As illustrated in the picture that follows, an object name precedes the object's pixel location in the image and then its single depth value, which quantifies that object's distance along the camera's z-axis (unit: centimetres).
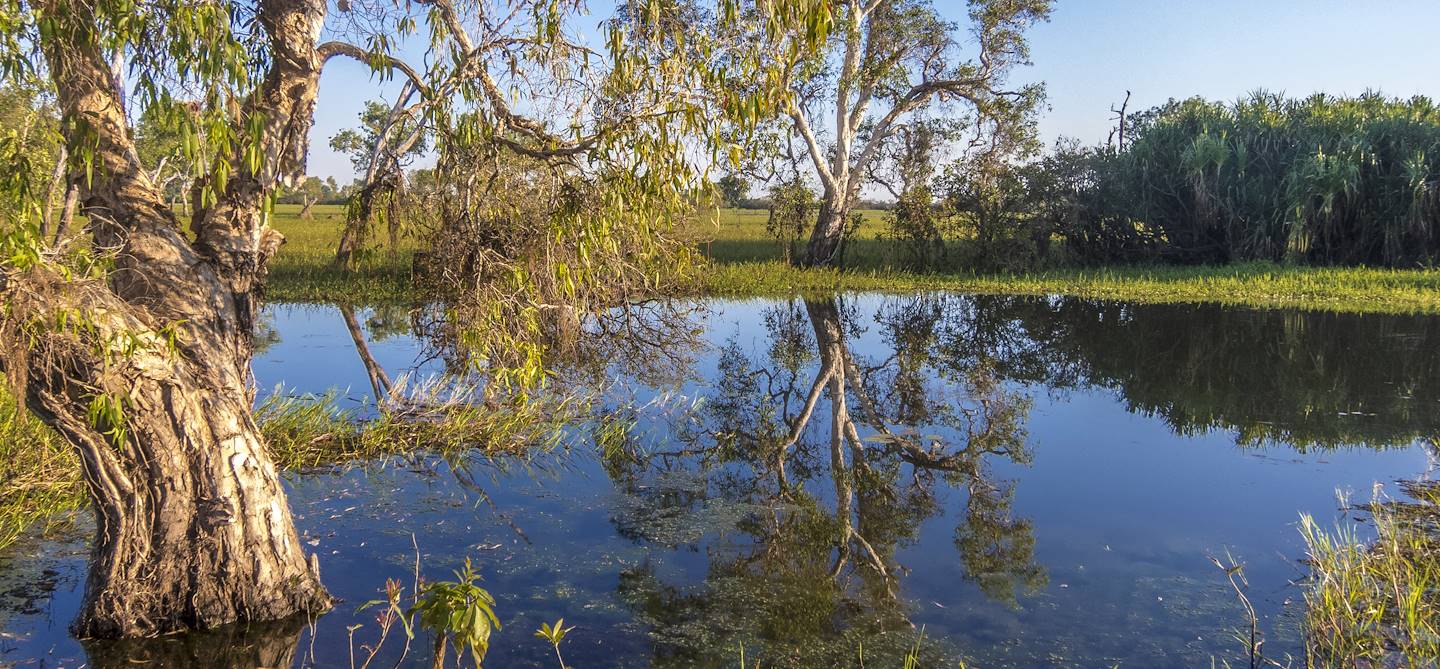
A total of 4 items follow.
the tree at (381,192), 705
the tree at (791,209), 2230
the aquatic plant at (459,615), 328
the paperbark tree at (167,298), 393
